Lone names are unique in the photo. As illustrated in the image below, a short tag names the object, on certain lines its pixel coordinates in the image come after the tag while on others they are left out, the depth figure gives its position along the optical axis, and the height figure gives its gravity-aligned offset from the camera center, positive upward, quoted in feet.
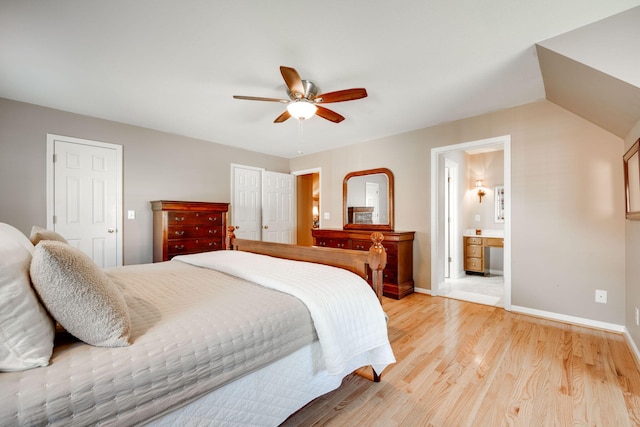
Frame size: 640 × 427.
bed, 2.56 -1.56
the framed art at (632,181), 6.59 +0.86
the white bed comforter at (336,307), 4.50 -1.66
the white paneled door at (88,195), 10.71 +0.76
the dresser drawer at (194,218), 12.04 -0.19
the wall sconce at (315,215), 22.68 -0.11
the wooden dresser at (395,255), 12.28 -1.91
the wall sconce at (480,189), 17.65 +1.59
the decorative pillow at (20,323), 2.52 -1.06
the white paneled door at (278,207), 17.53 +0.44
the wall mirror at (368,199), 14.23 +0.78
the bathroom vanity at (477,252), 16.15 -2.37
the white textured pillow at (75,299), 2.91 -0.93
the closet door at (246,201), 16.17 +0.77
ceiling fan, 7.32 +3.40
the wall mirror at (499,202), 16.99 +0.72
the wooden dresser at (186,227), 11.85 -0.62
